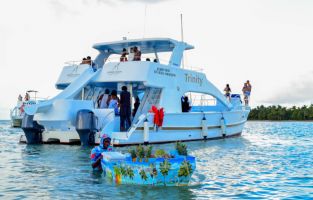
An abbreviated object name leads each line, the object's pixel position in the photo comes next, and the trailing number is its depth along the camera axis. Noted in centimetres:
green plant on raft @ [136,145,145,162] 940
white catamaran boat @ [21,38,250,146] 1777
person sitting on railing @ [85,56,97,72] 2097
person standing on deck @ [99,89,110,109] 2036
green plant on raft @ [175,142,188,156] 983
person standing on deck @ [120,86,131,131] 1802
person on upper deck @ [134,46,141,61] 1950
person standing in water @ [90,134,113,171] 1119
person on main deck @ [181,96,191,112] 2233
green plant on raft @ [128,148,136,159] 954
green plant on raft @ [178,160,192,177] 895
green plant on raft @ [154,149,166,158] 927
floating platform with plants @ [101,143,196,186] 893
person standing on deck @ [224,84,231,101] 2777
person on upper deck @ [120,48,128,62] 1984
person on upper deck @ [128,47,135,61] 1986
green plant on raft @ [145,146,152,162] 939
